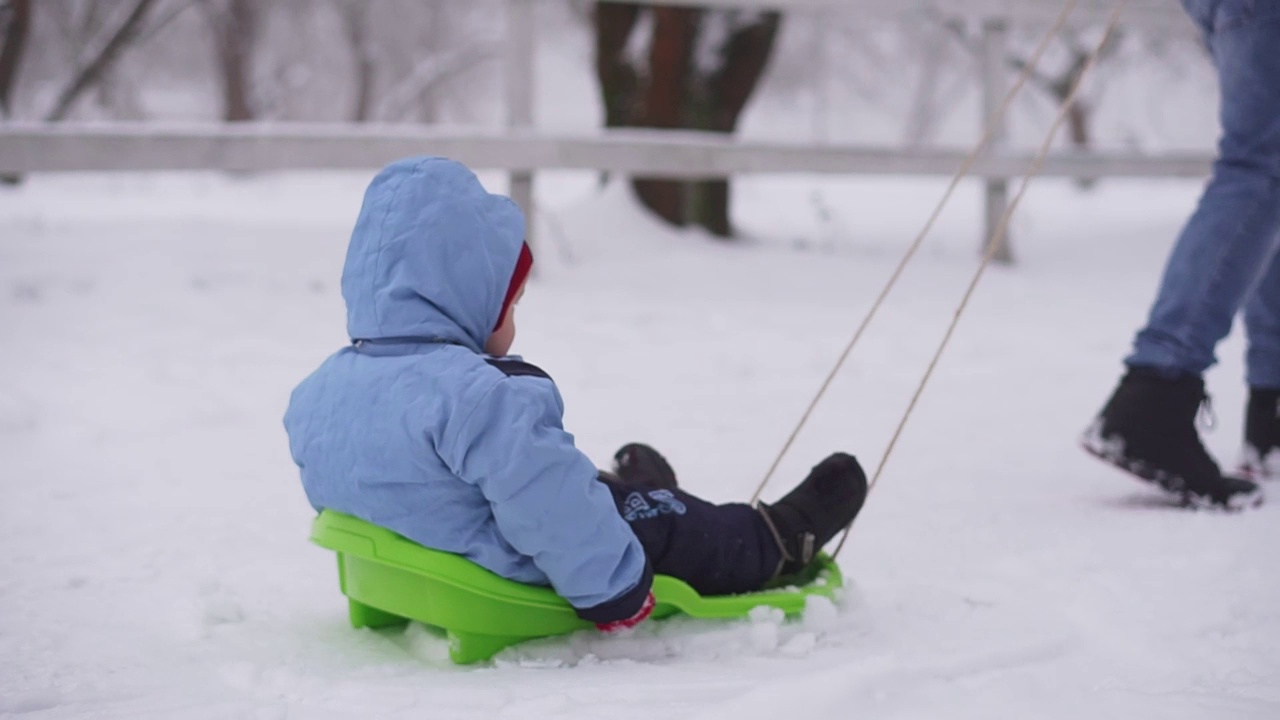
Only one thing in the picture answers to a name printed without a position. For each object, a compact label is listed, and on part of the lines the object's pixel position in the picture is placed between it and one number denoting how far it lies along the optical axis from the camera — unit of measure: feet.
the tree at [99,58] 23.91
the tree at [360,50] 50.98
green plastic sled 5.66
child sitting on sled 5.50
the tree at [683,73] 19.99
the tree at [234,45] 34.35
